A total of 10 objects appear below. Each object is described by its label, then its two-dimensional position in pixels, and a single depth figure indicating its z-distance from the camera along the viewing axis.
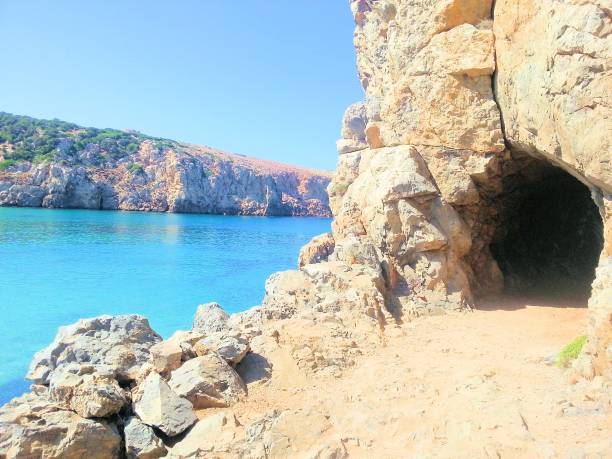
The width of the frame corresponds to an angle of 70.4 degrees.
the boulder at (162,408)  6.18
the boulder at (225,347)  7.73
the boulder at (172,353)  7.45
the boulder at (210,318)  10.75
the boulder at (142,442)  5.85
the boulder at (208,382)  6.77
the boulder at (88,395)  6.08
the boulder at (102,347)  7.87
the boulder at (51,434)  5.35
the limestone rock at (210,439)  5.68
